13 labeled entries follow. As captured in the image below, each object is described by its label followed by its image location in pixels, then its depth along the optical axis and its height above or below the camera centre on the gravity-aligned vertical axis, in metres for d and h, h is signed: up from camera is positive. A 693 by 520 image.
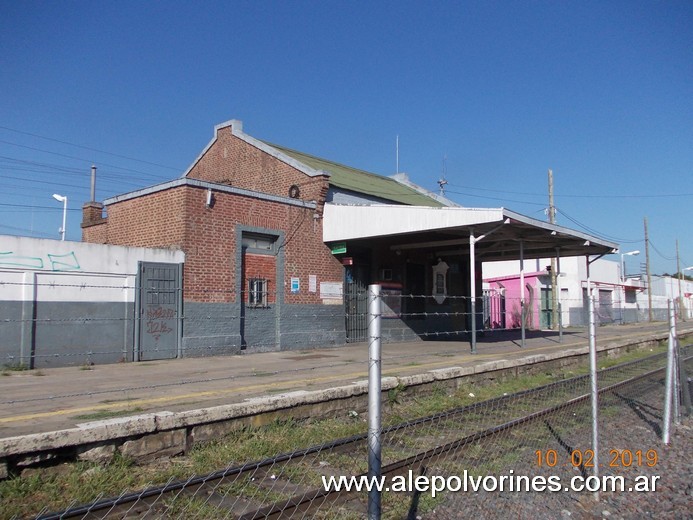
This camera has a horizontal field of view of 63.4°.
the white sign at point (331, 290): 15.73 +0.14
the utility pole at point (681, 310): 48.44 -1.40
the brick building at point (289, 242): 13.05 +1.53
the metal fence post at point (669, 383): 7.09 -1.16
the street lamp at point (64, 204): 31.63 +5.17
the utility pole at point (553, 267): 27.31 +1.42
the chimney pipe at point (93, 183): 29.33 +5.91
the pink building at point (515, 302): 28.64 -0.39
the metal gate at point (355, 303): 16.53 -0.25
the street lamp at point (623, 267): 44.11 +2.32
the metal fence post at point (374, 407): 2.76 -0.56
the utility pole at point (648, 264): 42.92 +2.43
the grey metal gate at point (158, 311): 11.92 -0.34
